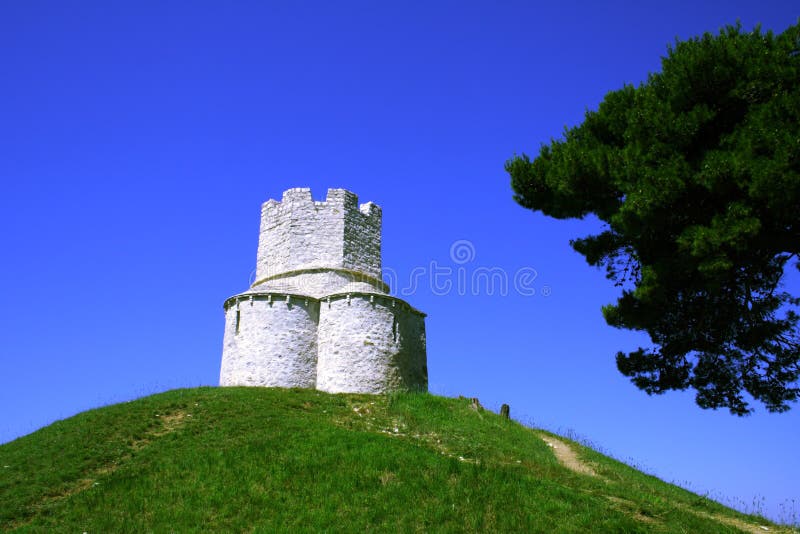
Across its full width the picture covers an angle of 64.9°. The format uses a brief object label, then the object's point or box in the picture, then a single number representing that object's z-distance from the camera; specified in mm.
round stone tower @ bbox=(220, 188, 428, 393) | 23234
